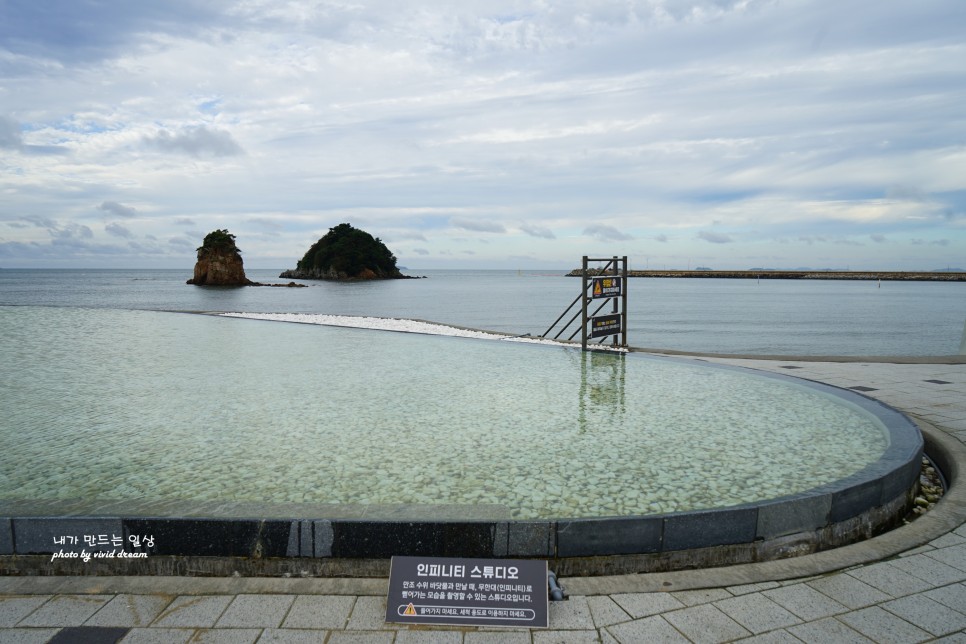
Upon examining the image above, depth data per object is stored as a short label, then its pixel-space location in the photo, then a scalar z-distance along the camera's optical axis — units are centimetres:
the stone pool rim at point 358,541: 334
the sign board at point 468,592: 284
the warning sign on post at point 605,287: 1278
